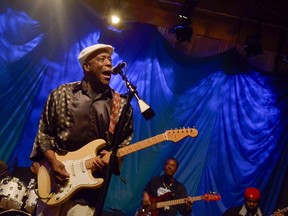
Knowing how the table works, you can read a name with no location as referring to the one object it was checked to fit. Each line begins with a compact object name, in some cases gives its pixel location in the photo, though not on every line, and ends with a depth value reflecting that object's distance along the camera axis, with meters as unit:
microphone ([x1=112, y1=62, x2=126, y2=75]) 3.12
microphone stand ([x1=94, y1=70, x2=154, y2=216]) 2.71
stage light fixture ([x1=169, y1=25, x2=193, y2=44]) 7.68
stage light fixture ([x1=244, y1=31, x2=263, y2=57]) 7.71
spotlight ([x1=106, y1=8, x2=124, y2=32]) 7.67
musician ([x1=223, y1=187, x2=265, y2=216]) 6.88
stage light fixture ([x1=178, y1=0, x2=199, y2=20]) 7.58
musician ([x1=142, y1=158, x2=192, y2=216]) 6.57
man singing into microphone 3.16
